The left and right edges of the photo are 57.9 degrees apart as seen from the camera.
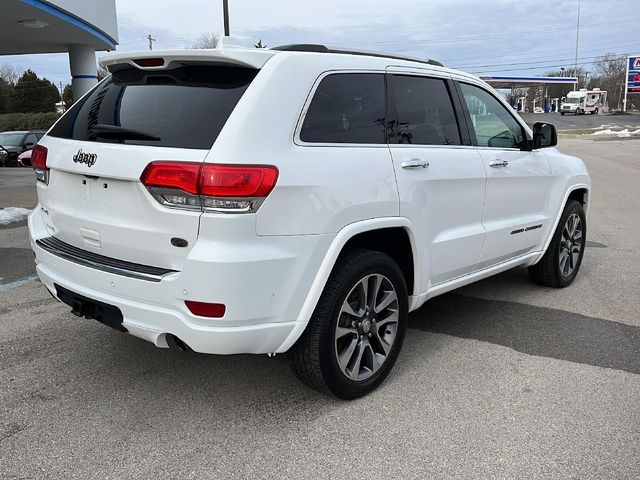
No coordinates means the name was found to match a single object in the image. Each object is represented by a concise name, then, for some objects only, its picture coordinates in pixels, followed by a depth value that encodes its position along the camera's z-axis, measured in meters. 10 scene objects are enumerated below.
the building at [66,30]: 12.05
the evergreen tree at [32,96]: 63.22
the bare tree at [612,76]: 91.00
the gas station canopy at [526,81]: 56.31
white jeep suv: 2.66
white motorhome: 73.69
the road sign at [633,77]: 62.00
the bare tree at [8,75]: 76.94
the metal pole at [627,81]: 61.54
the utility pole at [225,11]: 20.56
